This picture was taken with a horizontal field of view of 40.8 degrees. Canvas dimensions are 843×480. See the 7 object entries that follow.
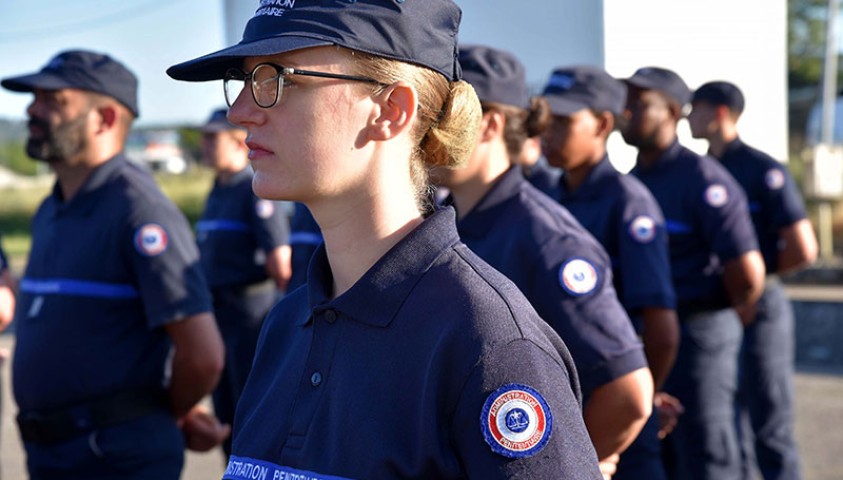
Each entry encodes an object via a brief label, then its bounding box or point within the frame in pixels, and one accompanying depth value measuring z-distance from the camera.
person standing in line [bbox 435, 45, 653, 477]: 2.87
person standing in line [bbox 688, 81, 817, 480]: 5.71
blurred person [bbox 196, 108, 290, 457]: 6.86
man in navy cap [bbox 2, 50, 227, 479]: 3.58
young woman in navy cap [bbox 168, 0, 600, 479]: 1.61
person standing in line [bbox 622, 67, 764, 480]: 4.96
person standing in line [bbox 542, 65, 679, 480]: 3.83
